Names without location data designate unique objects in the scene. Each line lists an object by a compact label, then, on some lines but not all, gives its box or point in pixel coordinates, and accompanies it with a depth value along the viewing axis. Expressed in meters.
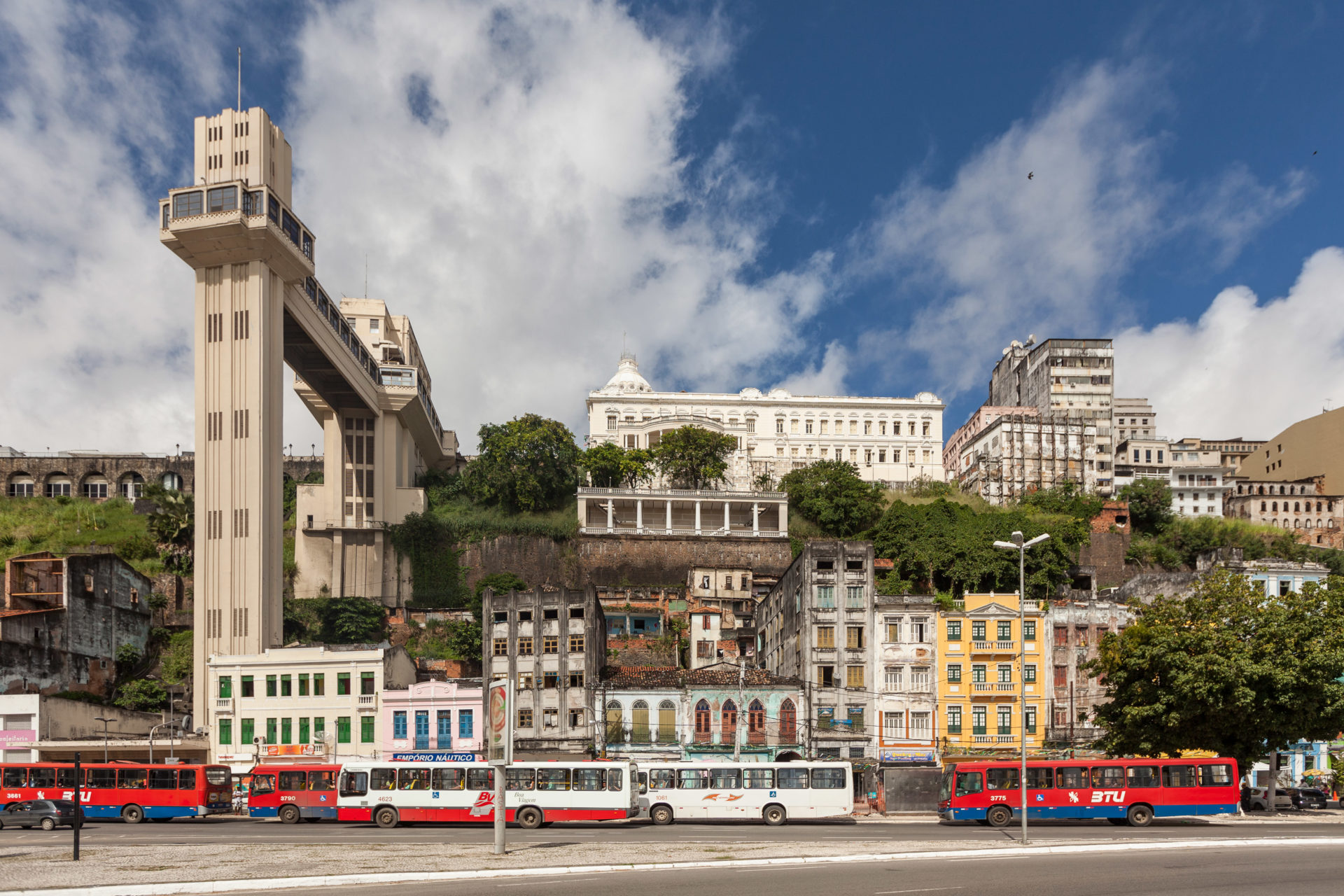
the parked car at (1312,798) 52.19
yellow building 63.12
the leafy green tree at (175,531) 83.75
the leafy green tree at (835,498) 102.12
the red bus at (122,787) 44.03
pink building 61.97
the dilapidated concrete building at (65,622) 65.56
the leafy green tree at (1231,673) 45.00
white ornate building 140.75
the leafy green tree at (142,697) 71.12
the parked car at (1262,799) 48.56
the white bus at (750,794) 43.28
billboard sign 31.22
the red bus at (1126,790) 40.97
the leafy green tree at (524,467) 98.75
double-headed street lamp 34.05
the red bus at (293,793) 44.97
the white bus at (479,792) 41.31
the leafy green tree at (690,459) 112.50
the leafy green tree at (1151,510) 111.81
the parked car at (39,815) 42.25
